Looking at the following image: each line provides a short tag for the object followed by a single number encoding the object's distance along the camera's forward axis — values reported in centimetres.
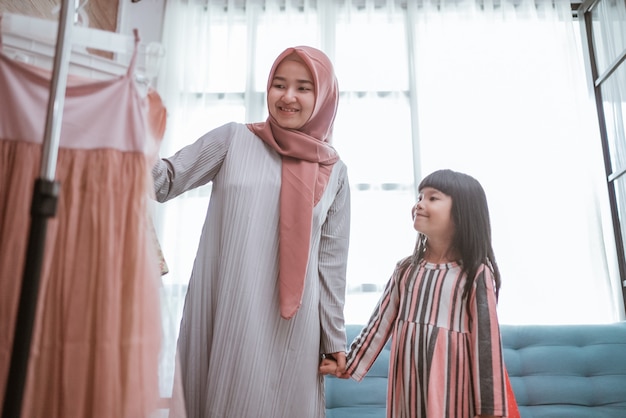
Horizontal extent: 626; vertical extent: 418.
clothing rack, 60
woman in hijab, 117
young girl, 132
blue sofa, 210
